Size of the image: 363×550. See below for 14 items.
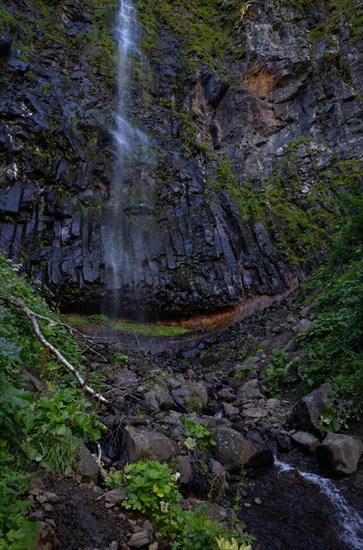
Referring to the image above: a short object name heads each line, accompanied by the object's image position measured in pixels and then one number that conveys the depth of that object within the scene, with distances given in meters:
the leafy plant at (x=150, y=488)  2.94
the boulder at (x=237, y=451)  4.88
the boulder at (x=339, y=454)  4.75
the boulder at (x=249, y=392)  7.44
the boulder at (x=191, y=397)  6.34
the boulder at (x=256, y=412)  6.58
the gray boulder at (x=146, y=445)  3.75
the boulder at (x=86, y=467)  3.15
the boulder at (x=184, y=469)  3.96
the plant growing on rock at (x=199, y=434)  4.70
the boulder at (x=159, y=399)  5.58
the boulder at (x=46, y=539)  2.25
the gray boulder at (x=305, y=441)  5.36
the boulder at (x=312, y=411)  5.55
